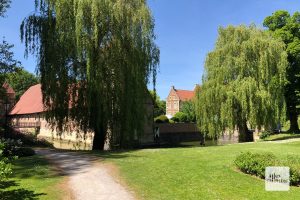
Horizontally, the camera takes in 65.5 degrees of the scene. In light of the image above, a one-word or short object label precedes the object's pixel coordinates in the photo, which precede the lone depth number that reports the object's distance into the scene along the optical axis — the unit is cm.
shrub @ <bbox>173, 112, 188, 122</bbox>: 4414
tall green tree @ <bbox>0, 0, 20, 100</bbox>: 1524
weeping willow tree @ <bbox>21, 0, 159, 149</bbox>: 1486
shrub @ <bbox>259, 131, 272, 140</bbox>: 2673
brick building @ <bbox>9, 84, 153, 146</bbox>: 3420
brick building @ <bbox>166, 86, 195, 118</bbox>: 6208
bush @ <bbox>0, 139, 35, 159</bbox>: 1249
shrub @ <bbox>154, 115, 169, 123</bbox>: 3785
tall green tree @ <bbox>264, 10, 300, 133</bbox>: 2462
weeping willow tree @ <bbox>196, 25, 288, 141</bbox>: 1980
